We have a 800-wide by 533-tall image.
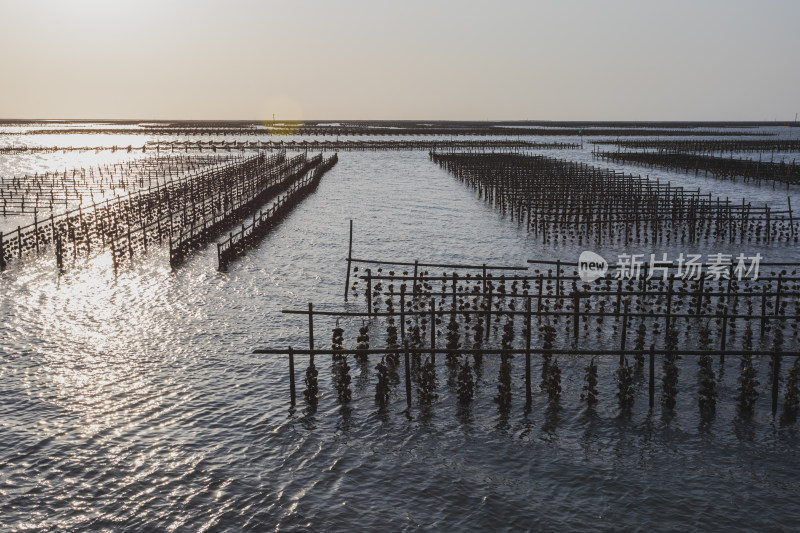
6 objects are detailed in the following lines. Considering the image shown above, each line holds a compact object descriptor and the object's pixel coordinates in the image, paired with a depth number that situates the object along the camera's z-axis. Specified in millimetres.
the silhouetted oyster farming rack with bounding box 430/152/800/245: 48031
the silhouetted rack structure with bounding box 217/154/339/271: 40438
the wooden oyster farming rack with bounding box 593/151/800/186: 83188
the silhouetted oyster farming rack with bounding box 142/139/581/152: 158250
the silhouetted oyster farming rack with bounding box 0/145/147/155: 136250
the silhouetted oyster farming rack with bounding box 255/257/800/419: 19828
